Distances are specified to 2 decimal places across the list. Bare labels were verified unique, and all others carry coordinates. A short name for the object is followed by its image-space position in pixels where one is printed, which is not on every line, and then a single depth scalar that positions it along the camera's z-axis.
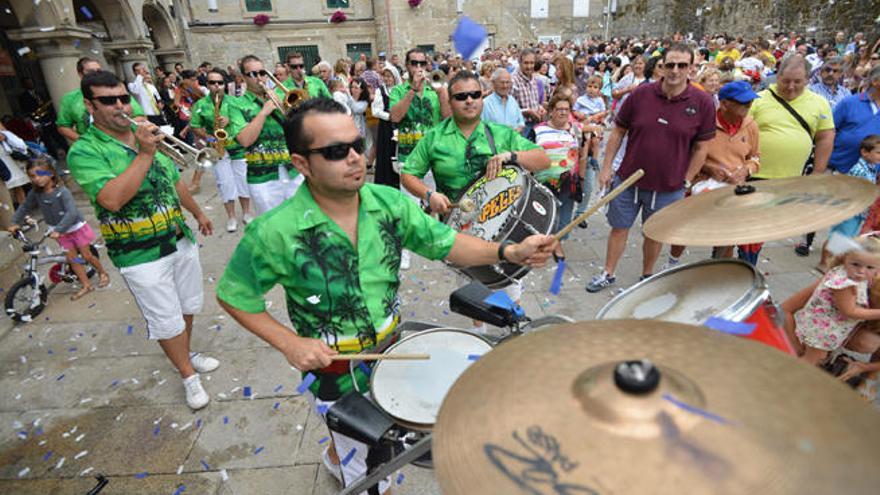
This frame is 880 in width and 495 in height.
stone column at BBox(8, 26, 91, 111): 8.46
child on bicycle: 5.10
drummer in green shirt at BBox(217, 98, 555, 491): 2.03
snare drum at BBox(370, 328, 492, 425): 1.89
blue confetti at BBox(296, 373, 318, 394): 1.93
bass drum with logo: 3.02
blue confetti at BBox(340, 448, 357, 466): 2.28
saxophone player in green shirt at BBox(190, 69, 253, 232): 5.89
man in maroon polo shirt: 4.19
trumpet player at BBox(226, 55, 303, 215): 5.50
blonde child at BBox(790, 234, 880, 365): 2.94
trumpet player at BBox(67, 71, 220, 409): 3.01
